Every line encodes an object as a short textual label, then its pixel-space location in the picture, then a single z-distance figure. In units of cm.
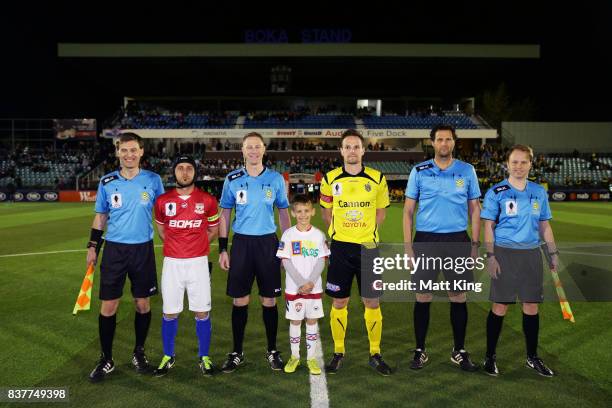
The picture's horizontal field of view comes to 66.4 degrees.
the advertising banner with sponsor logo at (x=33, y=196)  3069
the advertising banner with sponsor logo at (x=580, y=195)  3136
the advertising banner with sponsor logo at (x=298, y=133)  3962
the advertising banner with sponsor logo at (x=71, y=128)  4278
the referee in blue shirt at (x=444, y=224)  479
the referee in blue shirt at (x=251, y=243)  480
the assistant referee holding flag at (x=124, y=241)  466
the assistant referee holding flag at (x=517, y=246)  461
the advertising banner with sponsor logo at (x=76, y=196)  3104
